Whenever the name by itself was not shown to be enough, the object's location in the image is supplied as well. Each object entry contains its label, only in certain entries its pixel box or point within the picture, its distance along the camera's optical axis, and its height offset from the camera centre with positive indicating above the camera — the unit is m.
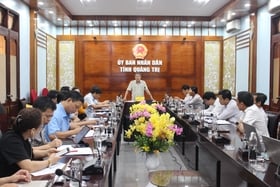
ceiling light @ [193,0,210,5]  7.93 +1.86
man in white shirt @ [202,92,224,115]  6.52 -0.32
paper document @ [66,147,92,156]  2.69 -0.52
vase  2.96 -0.64
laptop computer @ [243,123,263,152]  2.63 -0.38
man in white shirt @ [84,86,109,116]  7.58 -0.36
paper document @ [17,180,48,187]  1.90 -0.54
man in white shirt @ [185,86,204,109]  7.79 -0.38
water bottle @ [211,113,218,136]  3.64 -0.47
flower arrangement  2.73 -0.39
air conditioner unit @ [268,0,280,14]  5.86 +1.31
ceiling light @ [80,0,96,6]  7.94 +1.85
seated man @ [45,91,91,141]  3.57 -0.37
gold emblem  10.67 +0.99
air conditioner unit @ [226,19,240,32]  9.04 +1.52
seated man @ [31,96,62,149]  2.93 -0.23
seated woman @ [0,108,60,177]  2.12 -0.37
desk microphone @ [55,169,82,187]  1.74 -0.44
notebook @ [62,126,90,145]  3.13 -0.49
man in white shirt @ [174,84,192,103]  8.95 -0.18
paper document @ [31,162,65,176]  2.16 -0.54
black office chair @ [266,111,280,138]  3.99 -0.46
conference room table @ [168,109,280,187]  2.19 -0.63
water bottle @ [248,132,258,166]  2.44 -0.46
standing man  9.02 -0.08
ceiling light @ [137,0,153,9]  7.95 +1.86
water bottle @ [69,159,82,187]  1.85 -0.48
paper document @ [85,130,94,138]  3.55 -0.51
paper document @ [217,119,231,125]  4.63 -0.51
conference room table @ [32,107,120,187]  1.92 -0.53
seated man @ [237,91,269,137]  3.61 -0.35
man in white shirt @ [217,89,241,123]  5.36 -0.38
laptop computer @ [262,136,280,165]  2.22 -0.41
